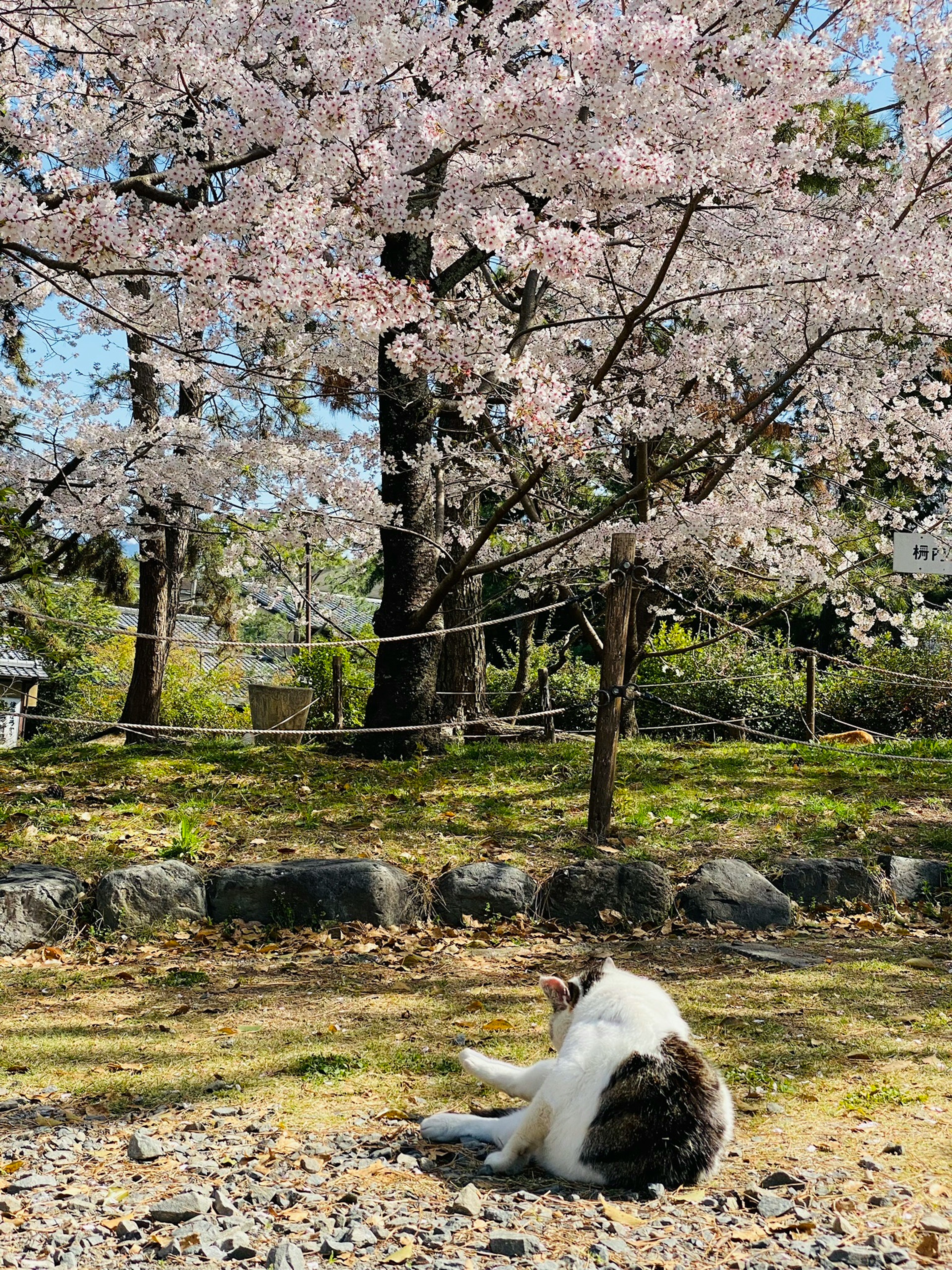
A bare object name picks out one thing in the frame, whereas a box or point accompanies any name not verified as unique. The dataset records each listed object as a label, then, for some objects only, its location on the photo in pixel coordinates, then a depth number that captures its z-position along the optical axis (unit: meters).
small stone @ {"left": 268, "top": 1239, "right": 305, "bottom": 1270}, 2.49
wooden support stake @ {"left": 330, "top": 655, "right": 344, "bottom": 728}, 11.24
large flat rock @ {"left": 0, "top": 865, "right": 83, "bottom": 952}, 5.55
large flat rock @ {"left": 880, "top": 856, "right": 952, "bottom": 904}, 6.89
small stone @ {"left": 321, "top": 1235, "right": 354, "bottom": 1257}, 2.57
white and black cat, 3.01
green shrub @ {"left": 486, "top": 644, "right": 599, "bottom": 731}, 13.83
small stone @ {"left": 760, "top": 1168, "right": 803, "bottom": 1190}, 3.04
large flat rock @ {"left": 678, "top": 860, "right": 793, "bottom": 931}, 6.37
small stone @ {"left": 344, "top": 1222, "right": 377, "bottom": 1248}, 2.62
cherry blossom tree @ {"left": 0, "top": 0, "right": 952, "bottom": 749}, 5.45
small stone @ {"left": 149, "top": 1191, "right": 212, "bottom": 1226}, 2.70
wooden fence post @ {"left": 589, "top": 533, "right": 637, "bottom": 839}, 6.77
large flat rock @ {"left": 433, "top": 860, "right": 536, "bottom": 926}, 6.21
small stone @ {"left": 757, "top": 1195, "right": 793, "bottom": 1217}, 2.86
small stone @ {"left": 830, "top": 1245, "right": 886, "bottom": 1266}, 2.60
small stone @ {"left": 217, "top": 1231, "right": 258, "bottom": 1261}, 2.54
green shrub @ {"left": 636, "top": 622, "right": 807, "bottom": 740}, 14.34
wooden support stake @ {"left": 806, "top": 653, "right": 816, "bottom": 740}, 11.12
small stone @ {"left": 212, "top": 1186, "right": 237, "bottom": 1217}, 2.74
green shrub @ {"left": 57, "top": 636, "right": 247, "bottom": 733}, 16.23
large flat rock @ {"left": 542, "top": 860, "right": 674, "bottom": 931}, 6.27
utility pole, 9.83
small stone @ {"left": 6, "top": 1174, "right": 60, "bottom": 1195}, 2.92
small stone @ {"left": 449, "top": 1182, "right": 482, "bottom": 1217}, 2.81
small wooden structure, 19.92
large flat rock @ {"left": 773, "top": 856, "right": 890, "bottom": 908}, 6.71
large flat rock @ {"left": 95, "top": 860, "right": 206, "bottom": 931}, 5.77
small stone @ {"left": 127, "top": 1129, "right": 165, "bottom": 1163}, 3.11
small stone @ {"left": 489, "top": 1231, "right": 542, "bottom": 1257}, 2.60
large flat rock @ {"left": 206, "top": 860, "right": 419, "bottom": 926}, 6.00
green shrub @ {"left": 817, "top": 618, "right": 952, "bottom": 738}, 13.95
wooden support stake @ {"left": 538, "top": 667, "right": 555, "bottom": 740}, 10.78
